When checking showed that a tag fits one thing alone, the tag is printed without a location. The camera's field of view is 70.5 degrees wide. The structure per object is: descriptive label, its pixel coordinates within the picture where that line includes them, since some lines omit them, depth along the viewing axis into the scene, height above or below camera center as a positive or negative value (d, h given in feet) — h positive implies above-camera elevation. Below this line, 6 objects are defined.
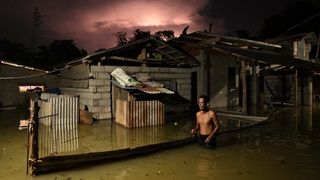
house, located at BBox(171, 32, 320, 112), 48.16 +4.76
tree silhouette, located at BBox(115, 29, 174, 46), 121.11 +32.17
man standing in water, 23.65 -3.59
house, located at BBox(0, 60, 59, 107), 55.30 +1.75
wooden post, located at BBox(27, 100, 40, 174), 17.00 -3.65
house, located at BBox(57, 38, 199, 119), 39.42 +4.14
